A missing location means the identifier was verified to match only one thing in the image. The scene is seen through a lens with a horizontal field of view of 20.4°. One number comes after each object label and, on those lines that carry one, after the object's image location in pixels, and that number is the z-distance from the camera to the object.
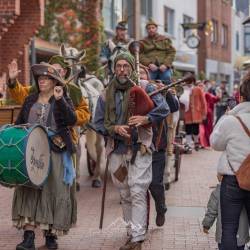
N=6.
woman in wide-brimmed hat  6.95
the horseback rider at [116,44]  10.80
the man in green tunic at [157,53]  10.57
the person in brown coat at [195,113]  18.44
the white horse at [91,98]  10.56
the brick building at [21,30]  16.17
